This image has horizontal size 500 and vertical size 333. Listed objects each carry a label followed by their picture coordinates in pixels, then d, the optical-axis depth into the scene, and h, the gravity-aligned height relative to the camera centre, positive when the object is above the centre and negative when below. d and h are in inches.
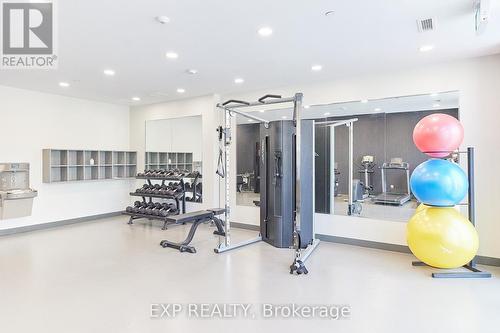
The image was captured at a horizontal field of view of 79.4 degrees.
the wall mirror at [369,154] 206.4 +9.1
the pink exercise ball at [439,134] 149.6 +15.8
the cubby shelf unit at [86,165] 267.7 +2.8
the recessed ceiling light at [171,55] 169.8 +64.6
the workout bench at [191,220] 195.9 -36.3
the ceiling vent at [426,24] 129.6 +62.6
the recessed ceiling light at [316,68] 191.5 +64.0
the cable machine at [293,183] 159.8 -9.8
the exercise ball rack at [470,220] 151.0 -29.0
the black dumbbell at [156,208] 262.9 -37.0
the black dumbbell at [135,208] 278.1 -37.7
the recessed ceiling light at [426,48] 158.2 +63.0
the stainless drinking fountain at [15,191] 228.7 -17.9
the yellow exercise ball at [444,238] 142.7 -34.8
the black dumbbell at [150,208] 268.1 -37.1
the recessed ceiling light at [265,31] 138.3 +63.4
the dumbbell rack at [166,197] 270.2 -28.2
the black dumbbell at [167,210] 258.5 -37.6
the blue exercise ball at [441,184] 145.1 -8.8
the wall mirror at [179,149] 283.9 +18.9
